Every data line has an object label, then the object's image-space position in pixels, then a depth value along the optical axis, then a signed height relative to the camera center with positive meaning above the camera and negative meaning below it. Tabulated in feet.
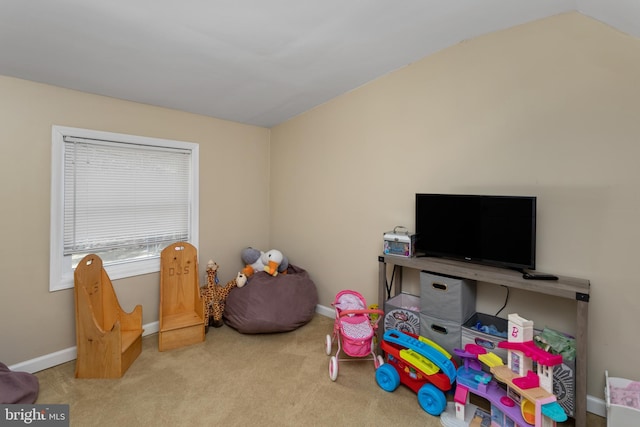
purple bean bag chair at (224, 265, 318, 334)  8.99 -2.95
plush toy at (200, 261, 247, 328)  9.64 -2.75
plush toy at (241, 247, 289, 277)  10.51 -1.80
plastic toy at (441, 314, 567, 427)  4.98 -3.04
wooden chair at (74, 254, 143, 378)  6.98 -3.22
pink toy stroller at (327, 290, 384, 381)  7.19 -2.99
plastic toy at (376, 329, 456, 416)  5.97 -3.31
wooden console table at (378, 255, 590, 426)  5.31 -1.34
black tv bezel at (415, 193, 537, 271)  6.14 -0.97
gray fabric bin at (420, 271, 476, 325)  6.79 -1.97
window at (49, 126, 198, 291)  7.74 +0.29
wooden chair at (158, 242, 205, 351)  8.68 -2.62
